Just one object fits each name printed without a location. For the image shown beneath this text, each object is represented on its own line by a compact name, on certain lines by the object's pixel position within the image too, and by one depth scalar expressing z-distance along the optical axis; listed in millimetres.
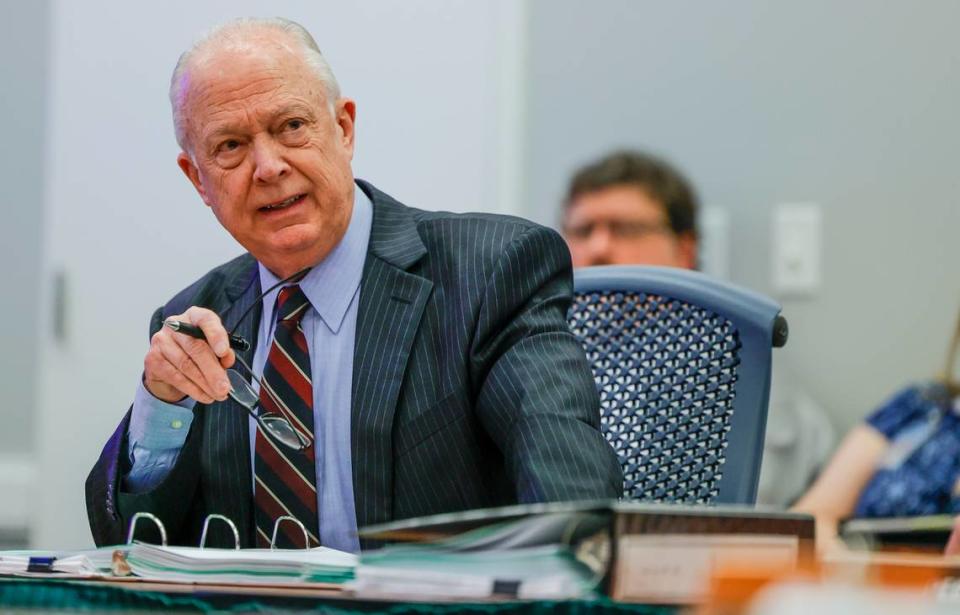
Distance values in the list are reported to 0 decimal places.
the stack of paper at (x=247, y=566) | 3245
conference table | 3004
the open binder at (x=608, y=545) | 2902
